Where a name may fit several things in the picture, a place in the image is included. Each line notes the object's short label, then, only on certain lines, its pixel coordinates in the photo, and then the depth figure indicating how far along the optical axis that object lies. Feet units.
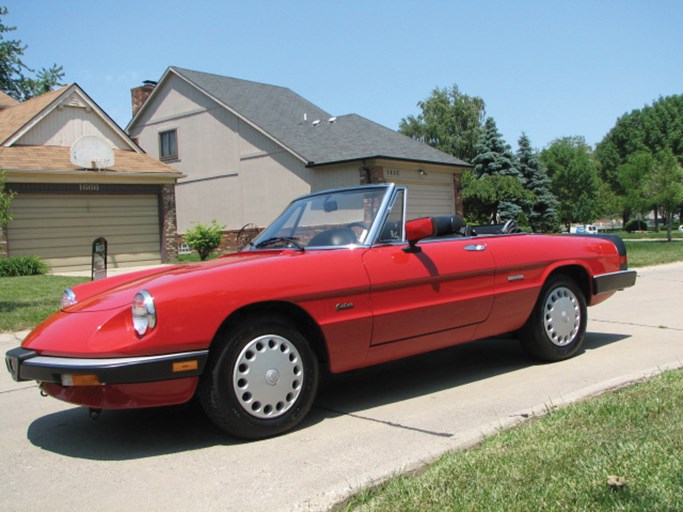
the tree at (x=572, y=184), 173.99
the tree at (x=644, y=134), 196.24
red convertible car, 12.46
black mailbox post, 36.11
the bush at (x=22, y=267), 57.52
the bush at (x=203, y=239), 70.85
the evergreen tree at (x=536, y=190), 117.08
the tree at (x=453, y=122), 189.26
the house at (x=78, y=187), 62.44
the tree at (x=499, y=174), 103.45
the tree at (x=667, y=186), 101.04
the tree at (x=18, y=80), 121.70
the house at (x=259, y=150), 80.59
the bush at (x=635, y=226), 196.28
